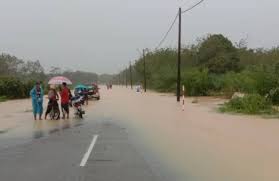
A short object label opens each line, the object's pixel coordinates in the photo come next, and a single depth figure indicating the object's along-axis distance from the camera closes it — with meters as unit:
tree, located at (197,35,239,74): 78.69
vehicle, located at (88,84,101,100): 47.50
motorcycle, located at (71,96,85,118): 25.11
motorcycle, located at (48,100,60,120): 24.23
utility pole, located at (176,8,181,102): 44.03
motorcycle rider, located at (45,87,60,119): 24.09
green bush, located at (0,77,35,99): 52.97
